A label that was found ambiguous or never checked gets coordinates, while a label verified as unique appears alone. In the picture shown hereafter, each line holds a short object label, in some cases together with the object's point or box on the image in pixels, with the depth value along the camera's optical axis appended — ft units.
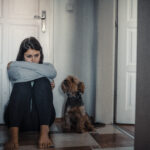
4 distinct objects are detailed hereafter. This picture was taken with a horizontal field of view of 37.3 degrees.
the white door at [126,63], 8.11
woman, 5.45
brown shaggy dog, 7.00
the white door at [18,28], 8.41
